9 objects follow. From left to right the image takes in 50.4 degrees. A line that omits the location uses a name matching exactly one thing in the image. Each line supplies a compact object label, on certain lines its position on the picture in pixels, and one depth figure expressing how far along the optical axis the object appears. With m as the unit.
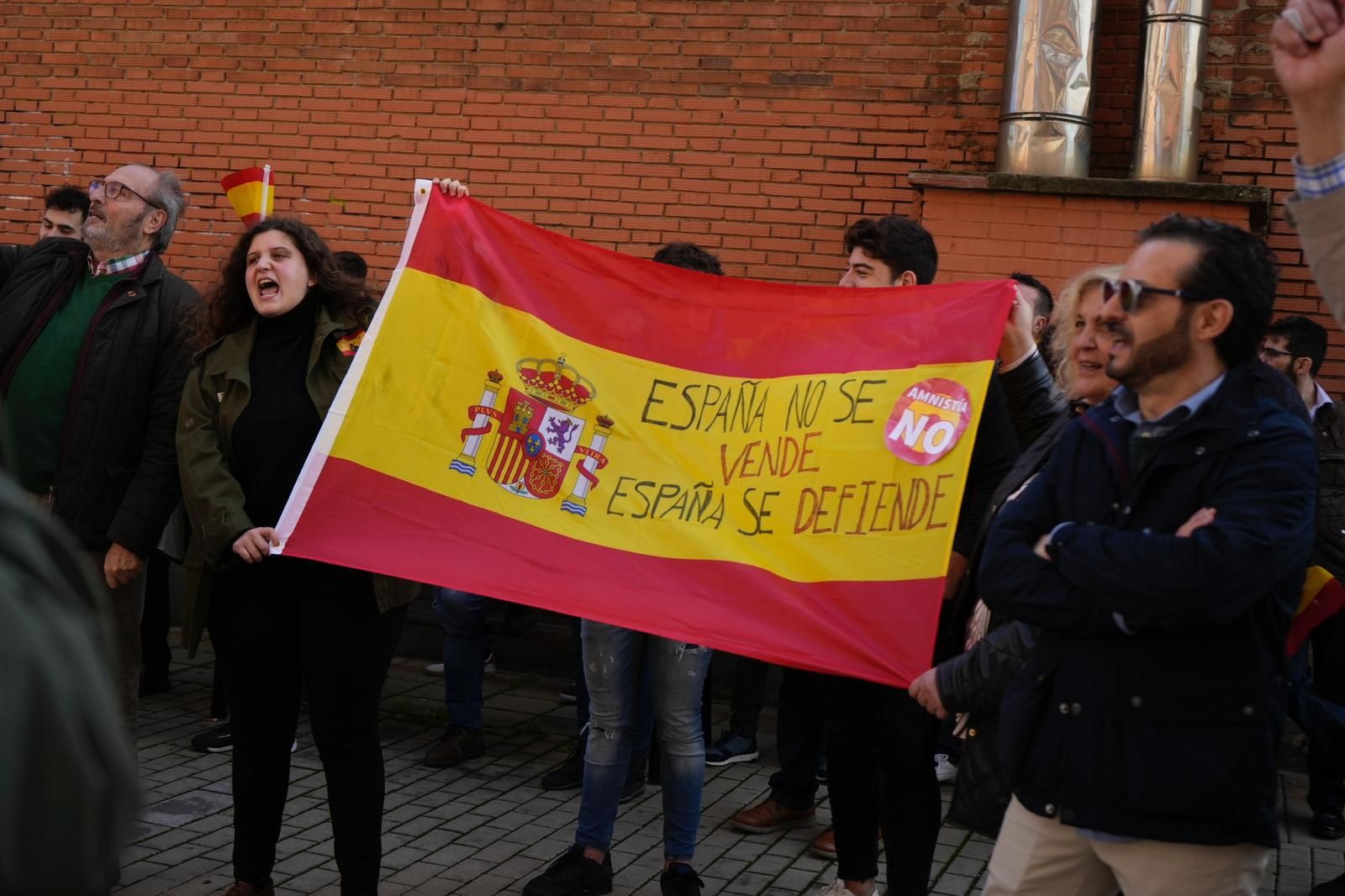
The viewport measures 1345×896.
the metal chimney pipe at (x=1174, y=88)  7.34
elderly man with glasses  4.72
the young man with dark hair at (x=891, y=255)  4.72
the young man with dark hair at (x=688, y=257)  5.56
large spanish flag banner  4.09
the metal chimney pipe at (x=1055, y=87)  7.39
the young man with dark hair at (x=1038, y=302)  5.45
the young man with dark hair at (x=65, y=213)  7.90
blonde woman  3.29
